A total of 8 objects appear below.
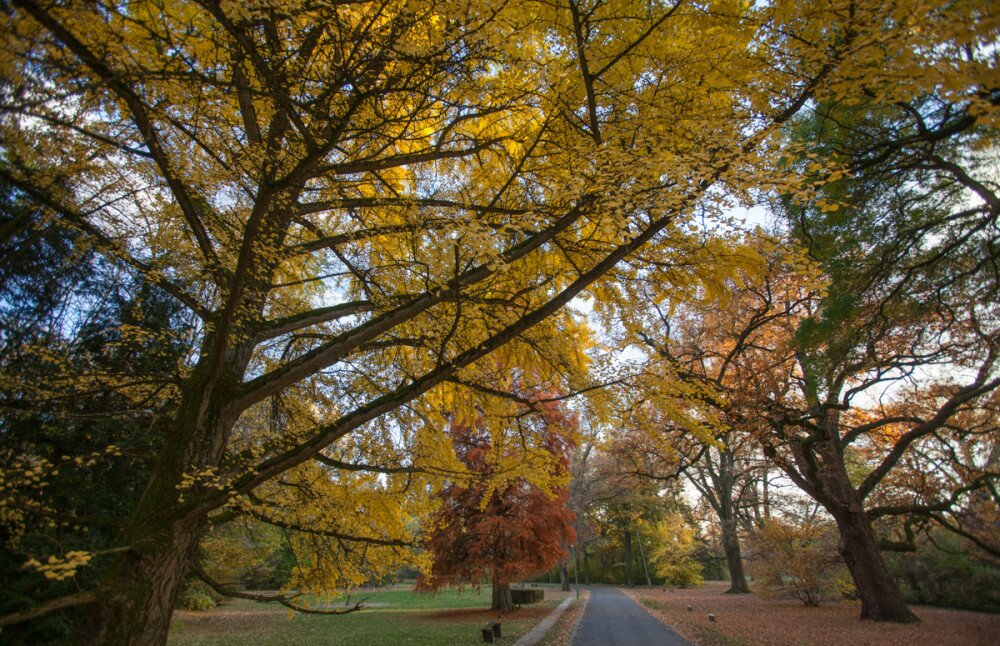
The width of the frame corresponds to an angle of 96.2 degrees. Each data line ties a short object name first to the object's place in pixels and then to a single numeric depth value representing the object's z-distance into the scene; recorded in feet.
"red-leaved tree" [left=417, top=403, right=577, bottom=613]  46.68
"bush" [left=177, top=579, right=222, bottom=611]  52.45
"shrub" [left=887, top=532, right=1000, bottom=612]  41.68
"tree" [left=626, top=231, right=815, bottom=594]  15.01
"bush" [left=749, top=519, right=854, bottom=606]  48.80
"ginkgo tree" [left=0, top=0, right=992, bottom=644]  9.27
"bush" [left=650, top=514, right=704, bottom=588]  96.53
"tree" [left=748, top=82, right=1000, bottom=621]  16.87
